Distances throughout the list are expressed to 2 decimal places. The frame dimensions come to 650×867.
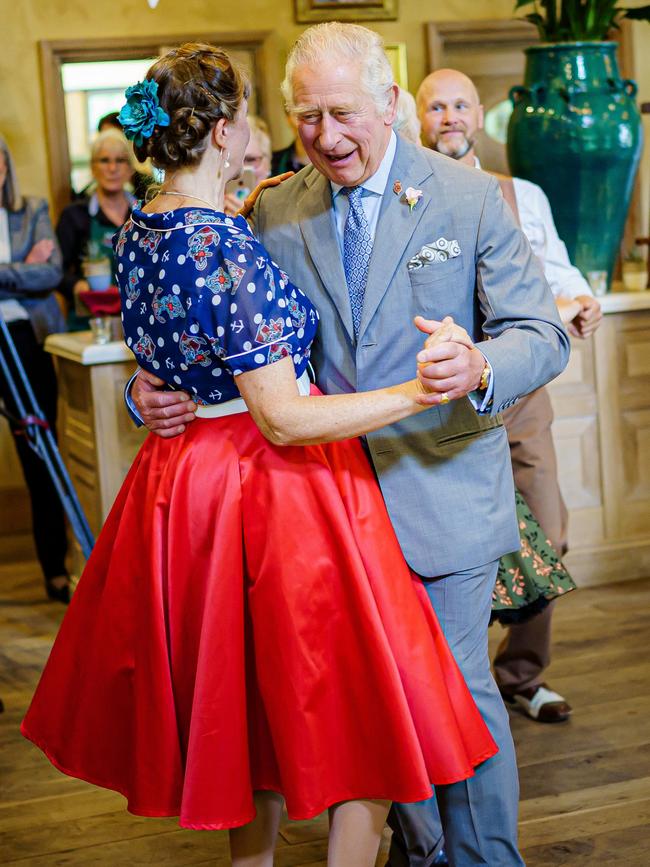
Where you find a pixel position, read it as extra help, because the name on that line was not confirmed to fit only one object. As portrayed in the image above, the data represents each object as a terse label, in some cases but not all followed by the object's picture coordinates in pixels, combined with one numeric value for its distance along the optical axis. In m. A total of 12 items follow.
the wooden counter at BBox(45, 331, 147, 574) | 4.17
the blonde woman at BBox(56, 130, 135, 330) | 5.39
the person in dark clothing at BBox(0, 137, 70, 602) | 4.87
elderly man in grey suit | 2.03
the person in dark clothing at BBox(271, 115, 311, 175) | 5.28
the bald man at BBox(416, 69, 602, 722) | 3.26
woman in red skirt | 1.91
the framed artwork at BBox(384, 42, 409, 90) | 6.38
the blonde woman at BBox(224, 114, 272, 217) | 4.11
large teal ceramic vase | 4.38
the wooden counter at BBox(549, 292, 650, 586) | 4.38
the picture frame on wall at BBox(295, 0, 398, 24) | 6.27
